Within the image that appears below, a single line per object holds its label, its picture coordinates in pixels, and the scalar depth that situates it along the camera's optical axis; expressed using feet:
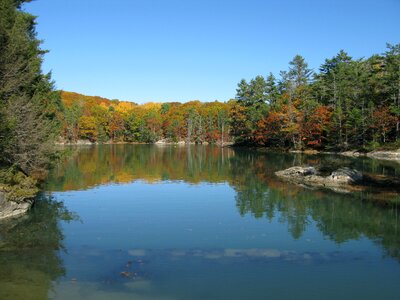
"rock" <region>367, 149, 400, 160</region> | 163.63
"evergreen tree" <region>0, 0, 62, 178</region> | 59.21
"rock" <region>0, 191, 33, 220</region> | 56.80
